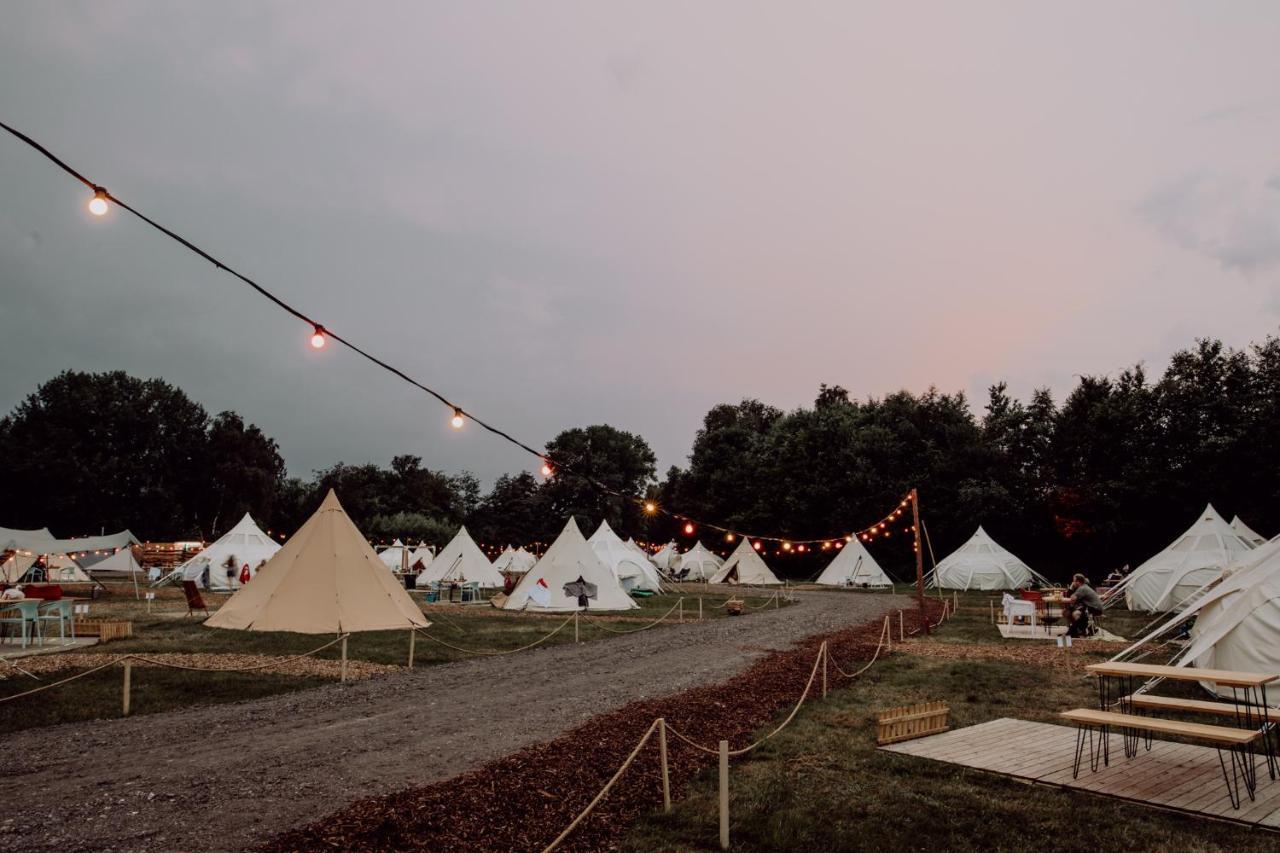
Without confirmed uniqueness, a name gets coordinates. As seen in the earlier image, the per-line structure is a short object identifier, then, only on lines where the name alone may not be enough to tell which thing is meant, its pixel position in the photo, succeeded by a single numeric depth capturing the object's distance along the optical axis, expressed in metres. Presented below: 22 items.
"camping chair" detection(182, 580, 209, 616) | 21.39
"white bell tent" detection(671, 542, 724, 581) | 49.22
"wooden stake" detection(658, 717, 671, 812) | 6.26
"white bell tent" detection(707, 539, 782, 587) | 42.69
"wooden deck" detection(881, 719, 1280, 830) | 6.25
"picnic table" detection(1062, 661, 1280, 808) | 6.23
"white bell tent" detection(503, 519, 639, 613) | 24.78
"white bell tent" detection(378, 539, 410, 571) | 43.22
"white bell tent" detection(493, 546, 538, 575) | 38.66
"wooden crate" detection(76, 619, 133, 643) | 16.69
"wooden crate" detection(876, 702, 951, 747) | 8.27
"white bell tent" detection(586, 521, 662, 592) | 34.00
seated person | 17.14
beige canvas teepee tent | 14.62
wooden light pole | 22.37
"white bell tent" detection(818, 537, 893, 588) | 41.22
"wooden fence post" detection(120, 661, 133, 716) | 9.69
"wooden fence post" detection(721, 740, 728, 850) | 5.53
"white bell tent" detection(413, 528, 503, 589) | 34.31
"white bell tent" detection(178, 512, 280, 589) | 33.91
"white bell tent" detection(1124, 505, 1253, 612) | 21.94
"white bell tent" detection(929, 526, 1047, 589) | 34.56
